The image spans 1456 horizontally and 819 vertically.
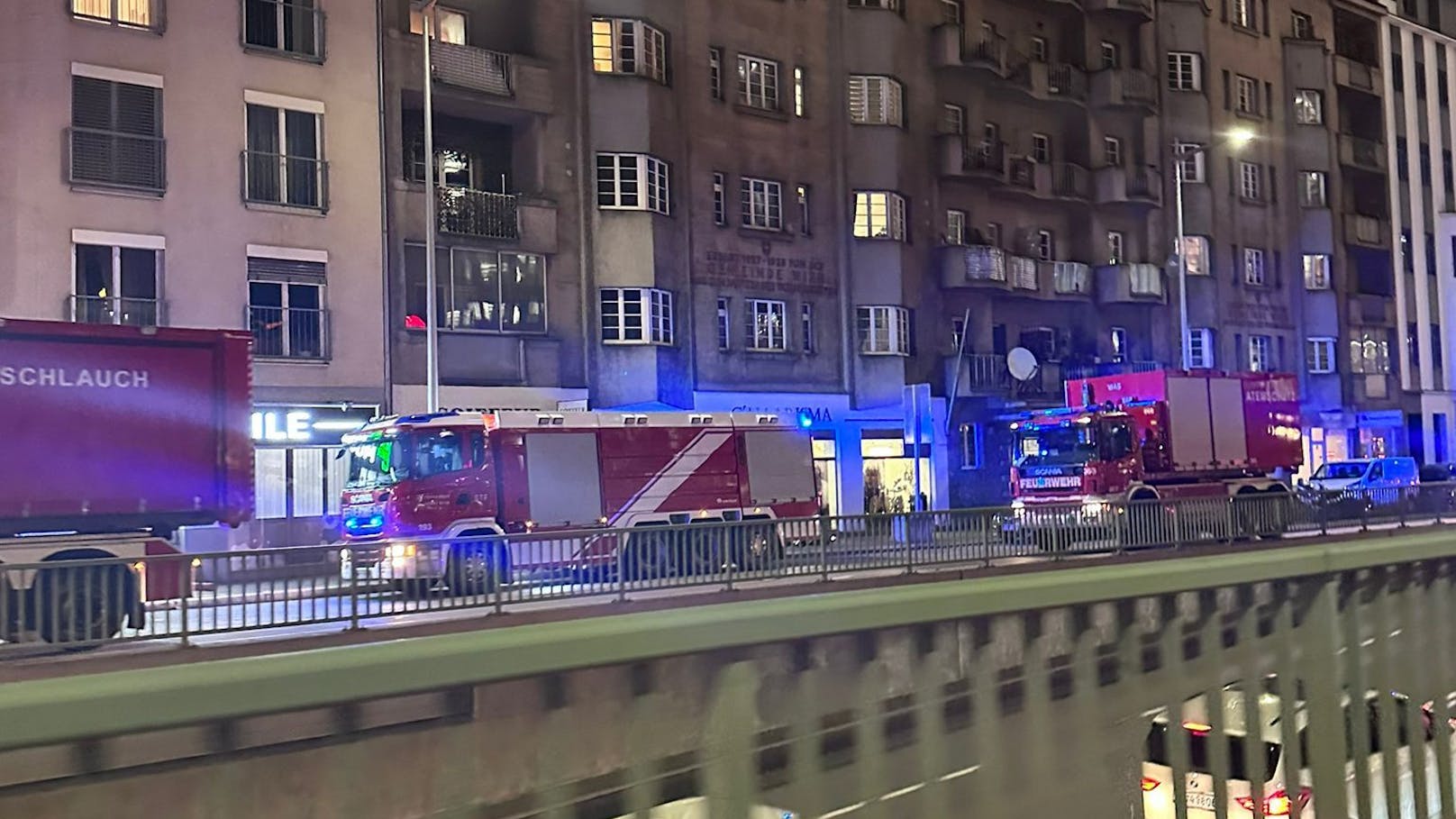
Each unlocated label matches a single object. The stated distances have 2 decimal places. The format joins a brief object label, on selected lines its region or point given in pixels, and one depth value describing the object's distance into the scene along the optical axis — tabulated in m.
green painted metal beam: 2.16
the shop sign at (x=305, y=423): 25.39
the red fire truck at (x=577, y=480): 18.48
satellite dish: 36.81
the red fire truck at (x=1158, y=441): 25.98
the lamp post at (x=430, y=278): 24.98
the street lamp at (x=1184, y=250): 38.86
